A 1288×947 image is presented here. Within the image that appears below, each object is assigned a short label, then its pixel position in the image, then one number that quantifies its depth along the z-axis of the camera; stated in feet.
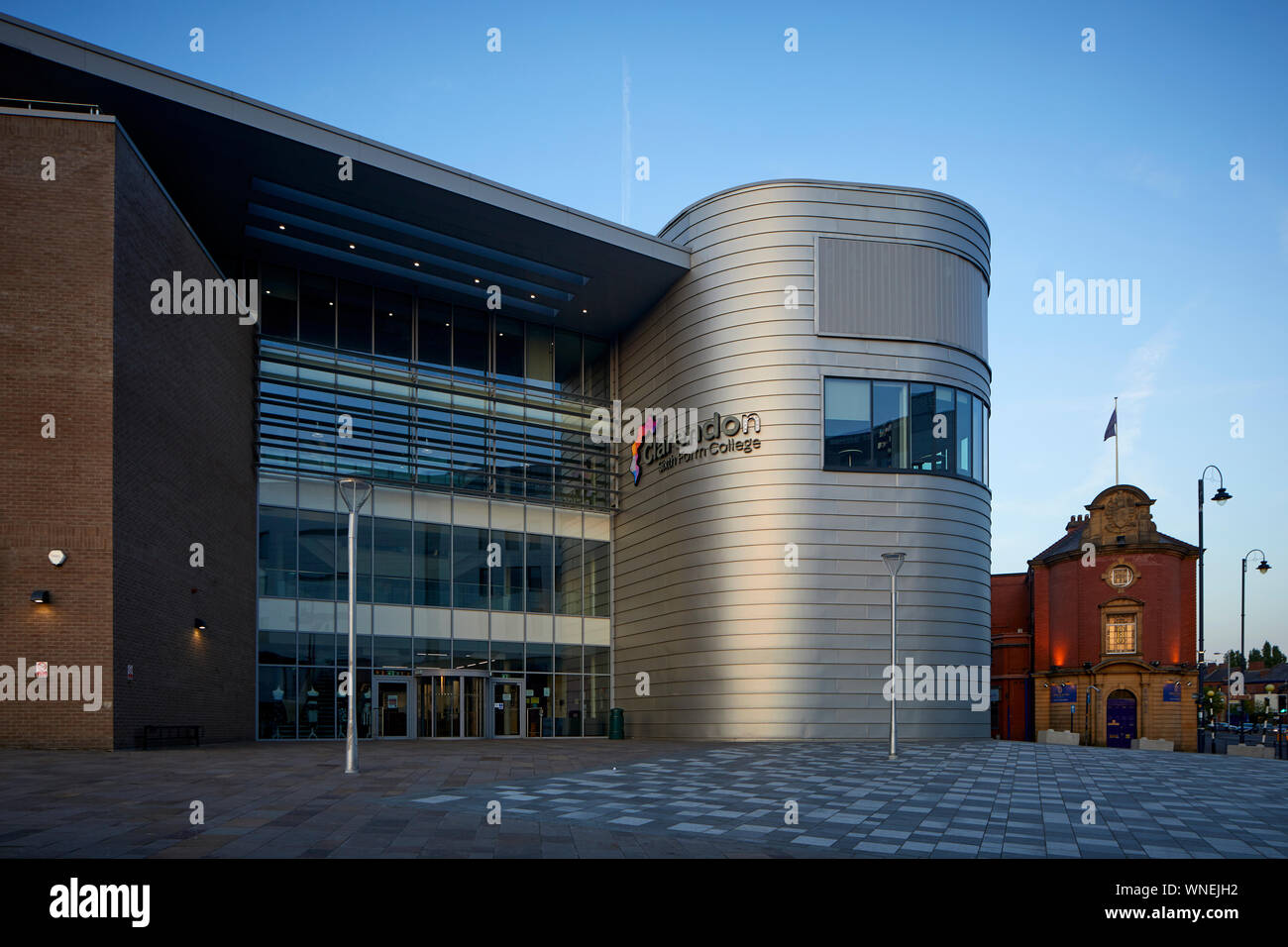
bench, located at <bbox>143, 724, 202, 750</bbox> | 69.56
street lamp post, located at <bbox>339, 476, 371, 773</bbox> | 54.44
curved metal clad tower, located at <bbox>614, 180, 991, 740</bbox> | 95.14
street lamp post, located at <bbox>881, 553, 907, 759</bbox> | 76.69
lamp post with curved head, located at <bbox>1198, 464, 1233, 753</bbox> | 105.39
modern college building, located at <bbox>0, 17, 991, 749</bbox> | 65.87
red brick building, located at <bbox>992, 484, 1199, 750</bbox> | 163.32
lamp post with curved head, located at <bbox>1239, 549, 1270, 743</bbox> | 127.95
